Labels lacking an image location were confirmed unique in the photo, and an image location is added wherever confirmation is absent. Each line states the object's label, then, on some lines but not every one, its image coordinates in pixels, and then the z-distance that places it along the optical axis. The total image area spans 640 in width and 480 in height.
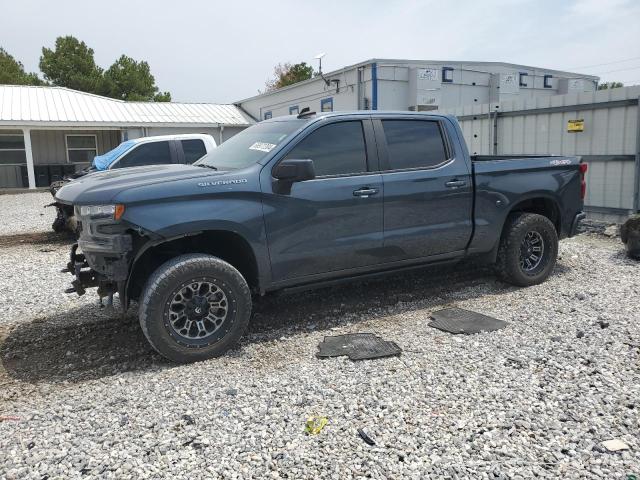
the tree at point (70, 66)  43.00
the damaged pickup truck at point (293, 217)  4.08
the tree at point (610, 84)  52.24
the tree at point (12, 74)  41.56
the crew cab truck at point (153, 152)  10.30
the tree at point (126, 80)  43.56
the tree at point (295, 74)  49.19
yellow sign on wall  9.59
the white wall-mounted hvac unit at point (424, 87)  17.36
